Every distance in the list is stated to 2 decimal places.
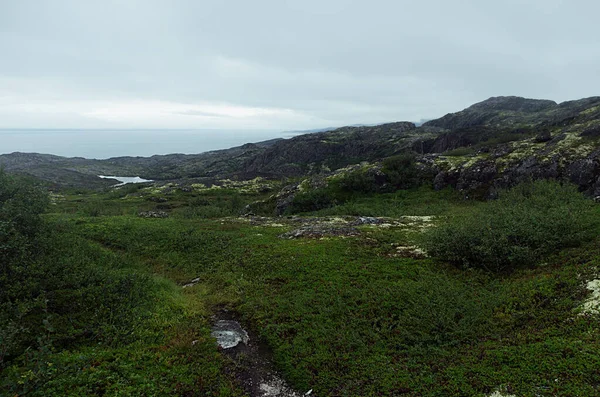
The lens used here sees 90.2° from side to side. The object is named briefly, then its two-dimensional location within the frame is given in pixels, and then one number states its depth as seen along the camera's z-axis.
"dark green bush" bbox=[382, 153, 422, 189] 67.38
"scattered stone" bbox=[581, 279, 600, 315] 13.70
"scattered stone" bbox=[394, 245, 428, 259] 25.81
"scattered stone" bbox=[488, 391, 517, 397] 10.54
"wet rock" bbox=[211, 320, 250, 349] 16.77
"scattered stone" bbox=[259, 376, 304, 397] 13.38
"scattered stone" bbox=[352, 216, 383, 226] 39.18
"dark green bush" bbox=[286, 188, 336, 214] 67.12
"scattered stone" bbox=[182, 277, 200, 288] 25.01
